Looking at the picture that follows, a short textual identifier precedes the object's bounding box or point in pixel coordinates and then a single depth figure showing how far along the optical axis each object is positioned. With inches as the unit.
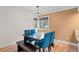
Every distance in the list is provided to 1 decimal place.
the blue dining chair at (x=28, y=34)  75.9
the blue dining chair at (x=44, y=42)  79.0
